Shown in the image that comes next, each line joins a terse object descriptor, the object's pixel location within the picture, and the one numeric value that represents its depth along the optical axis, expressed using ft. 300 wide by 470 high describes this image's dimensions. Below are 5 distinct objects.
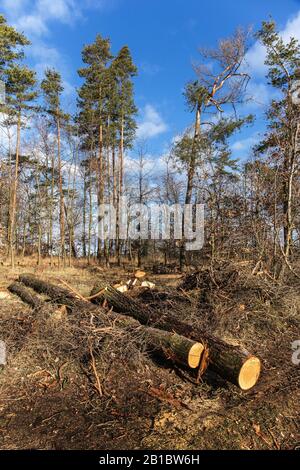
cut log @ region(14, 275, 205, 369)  13.25
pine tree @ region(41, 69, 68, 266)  57.47
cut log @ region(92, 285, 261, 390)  12.05
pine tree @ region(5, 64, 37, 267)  49.70
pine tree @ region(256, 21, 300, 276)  26.43
